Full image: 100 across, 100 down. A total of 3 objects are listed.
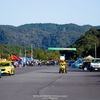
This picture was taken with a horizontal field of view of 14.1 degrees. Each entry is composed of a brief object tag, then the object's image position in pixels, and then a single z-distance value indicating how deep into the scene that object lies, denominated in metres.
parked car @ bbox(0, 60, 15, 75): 43.53
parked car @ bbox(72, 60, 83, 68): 83.46
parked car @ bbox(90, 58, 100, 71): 59.53
